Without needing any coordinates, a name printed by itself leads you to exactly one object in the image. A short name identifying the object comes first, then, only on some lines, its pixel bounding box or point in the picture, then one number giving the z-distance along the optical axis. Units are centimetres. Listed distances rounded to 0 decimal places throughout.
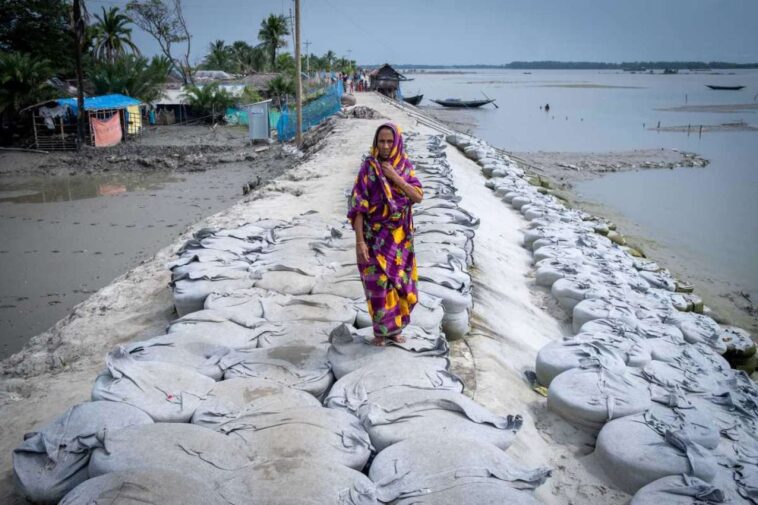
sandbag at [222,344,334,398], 280
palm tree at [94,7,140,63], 2830
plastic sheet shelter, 1769
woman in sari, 292
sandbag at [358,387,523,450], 235
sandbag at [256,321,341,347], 316
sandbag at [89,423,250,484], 194
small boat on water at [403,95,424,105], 3694
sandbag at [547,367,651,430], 294
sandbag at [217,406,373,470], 209
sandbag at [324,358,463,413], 261
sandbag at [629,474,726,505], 218
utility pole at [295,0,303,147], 1616
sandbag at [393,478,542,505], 191
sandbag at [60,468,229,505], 171
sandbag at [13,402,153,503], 199
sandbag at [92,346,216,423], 240
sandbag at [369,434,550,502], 200
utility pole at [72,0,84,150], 1689
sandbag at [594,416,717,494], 246
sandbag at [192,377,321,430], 237
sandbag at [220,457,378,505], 185
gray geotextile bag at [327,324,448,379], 291
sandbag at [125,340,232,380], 287
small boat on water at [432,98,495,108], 4138
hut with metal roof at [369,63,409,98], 3278
